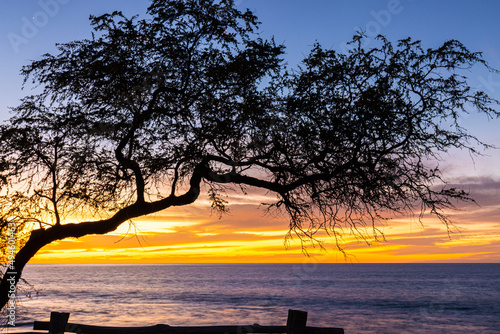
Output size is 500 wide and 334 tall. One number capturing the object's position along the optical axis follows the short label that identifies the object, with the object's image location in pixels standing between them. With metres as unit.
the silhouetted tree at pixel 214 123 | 9.09
